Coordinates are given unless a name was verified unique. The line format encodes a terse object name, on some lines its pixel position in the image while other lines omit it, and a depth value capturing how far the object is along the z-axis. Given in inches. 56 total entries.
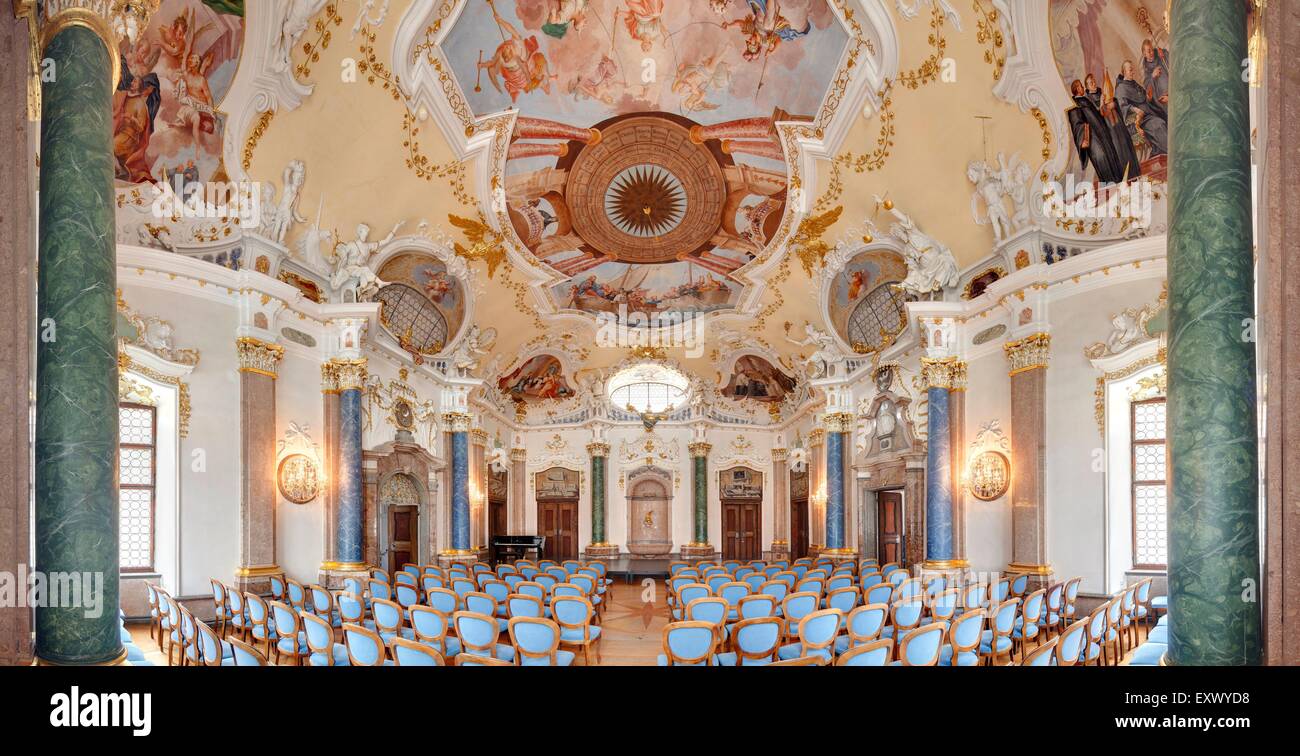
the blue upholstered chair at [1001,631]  341.4
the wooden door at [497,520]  1115.9
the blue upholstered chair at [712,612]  368.5
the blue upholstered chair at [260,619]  374.3
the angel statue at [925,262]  630.5
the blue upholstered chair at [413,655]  255.1
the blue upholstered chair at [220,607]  455.5
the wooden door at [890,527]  781.9
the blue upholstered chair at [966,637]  297.6
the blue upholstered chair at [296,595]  511.5
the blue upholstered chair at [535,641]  304.8
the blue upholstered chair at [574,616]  379.7
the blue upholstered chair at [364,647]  275.1
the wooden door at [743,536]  1205.1
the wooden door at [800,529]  1121.4
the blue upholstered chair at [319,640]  300.8
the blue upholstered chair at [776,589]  449.1
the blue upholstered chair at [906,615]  383.2
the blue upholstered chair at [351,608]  398.0
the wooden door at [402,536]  764.0
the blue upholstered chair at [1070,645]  267.7
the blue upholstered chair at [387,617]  355.3
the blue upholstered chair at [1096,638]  308.2
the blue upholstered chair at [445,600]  406.9
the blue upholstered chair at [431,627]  325.4
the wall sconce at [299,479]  580.7
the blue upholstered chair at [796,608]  374.6
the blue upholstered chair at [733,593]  444.5
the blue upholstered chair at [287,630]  335.6
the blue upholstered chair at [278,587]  504.1
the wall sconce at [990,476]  570.3
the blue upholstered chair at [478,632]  312.5
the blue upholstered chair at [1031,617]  364.5
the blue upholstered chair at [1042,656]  249.6
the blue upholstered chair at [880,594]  432.8
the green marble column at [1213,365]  195.2
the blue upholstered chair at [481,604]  386.9
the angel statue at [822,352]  895.1
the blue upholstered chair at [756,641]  304.7
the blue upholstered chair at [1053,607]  442.0
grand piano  971.3
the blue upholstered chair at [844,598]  417.4
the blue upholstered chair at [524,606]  369.1
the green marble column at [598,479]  1184.8
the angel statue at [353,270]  634.8
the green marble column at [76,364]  205.8
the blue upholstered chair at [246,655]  253.4
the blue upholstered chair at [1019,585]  522.6
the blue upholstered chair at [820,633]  306.3
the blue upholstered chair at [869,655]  247.1
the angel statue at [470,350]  872.5
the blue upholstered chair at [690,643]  286.8
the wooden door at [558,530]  1194.0
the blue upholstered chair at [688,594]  440.1
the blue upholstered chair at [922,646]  266.4
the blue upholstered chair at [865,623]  330.0
